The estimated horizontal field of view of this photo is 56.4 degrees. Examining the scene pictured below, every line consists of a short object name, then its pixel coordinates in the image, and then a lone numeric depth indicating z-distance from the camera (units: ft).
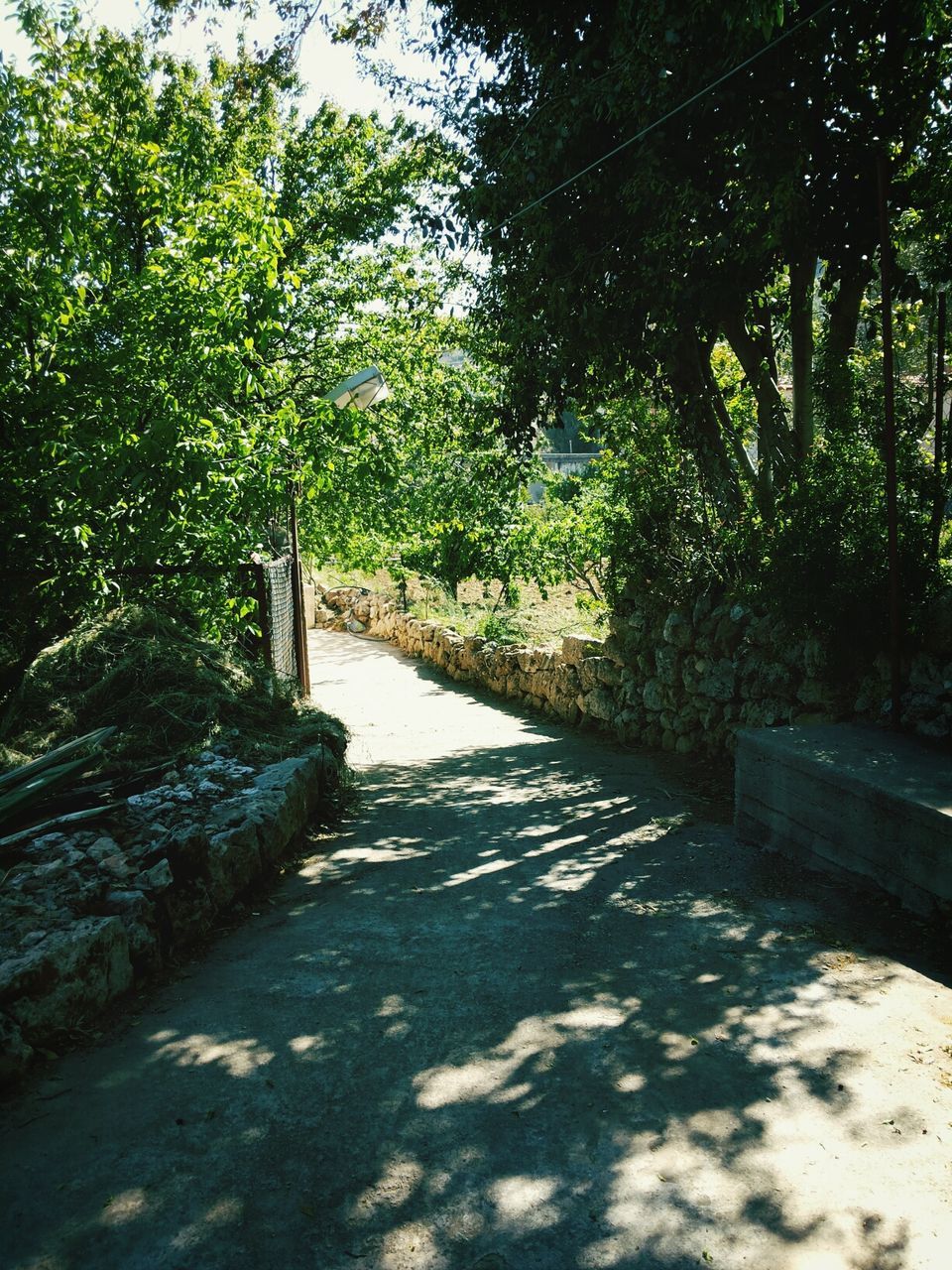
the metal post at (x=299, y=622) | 33.09
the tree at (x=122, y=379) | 18.99
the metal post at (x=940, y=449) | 16.21
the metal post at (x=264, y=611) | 23.95
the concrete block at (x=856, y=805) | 12.93
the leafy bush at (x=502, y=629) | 49.74
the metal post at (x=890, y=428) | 15.70
